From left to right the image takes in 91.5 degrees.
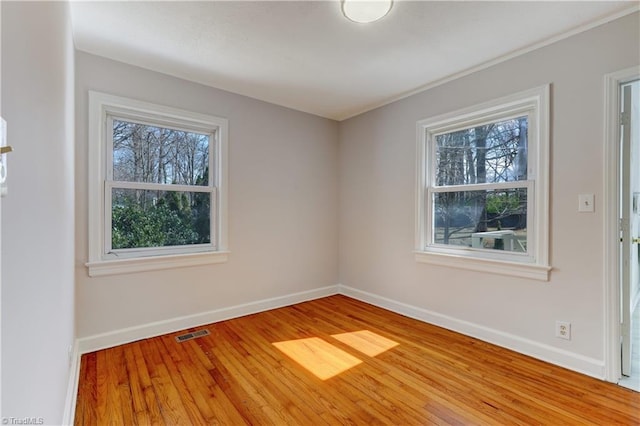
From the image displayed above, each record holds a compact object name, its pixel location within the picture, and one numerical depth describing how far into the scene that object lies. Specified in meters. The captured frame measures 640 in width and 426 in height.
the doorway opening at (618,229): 2.10
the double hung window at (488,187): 2.48
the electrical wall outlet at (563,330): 2.31
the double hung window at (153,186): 2.63
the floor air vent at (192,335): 2.82
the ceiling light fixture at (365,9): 1.94
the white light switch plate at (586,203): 2.18
